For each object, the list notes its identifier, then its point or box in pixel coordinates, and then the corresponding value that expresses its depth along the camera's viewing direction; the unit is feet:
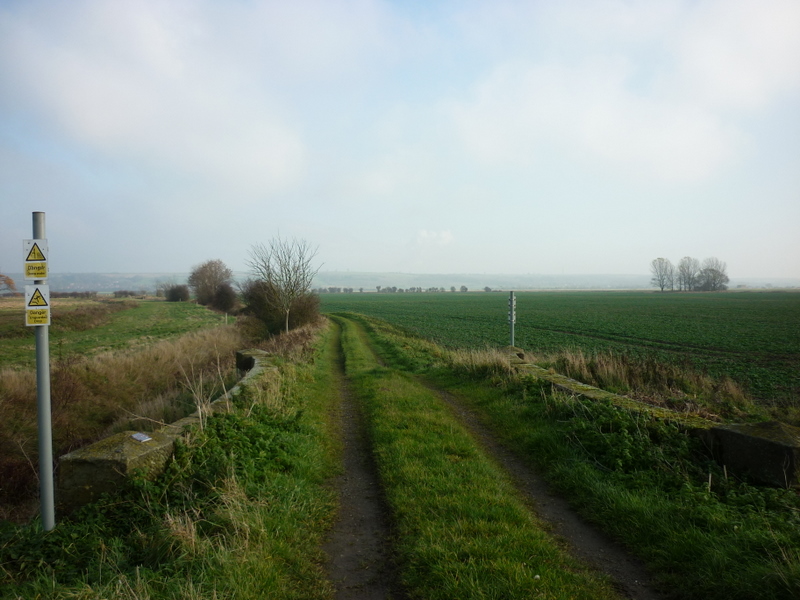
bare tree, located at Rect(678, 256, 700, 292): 524.07
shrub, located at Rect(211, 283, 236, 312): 201.05
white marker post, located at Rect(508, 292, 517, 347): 55.93
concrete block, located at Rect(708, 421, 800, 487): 16.81
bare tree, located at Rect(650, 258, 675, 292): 541.75
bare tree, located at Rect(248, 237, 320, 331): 86.12
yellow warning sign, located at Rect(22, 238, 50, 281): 16.80
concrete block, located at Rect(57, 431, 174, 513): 18.29
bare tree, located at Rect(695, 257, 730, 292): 506.48
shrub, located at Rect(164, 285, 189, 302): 298.35
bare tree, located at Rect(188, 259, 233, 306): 247.70
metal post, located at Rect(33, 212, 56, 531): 16.39
